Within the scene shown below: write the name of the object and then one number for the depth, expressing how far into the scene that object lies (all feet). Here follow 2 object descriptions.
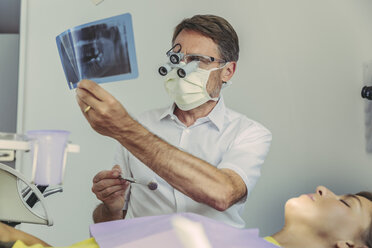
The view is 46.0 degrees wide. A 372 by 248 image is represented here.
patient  5.09
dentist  5.21
